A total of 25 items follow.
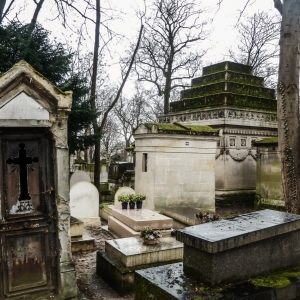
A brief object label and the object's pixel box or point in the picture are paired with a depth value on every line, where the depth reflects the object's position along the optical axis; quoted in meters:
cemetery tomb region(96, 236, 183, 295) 5.36
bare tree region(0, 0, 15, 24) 11.19
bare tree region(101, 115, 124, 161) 37.23
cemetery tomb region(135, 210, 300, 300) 3.48
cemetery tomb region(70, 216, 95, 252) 7.22
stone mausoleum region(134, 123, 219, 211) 10.45
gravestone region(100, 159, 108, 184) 17.27
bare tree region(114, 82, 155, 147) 34.09
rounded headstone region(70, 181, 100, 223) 9.64
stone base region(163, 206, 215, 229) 8.77
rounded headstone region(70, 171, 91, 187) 12.40
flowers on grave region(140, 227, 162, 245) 6.07
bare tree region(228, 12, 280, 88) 23.15
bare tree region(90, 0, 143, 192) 13.22
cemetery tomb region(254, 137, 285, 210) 11.53
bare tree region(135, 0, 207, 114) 21.17
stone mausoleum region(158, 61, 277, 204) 13.62
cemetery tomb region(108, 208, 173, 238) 7.79
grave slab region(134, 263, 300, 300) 3.26
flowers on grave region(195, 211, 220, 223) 8.01
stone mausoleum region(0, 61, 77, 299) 4.53
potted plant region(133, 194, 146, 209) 9.21
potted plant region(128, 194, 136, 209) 9.16
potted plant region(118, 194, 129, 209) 9.15
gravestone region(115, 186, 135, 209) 10.02
